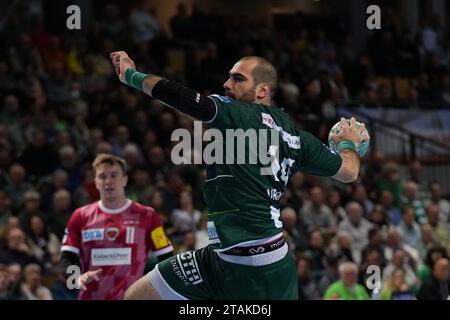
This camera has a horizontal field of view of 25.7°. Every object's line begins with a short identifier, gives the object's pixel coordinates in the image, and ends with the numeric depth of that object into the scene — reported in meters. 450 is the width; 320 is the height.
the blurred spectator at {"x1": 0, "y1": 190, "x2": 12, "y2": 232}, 12.66
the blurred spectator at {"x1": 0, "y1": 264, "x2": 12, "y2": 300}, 10.77
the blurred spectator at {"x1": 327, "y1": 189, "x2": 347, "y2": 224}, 15.07
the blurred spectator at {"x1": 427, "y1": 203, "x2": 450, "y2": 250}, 15.52
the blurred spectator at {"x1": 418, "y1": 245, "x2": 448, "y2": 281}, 13.56
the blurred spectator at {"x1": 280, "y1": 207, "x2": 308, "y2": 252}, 13.76
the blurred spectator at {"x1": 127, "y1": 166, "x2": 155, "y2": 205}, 13.55
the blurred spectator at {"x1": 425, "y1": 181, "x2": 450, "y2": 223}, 16.50
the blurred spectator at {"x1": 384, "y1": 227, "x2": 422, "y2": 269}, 14.20
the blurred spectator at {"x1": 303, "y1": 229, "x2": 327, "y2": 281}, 13.54
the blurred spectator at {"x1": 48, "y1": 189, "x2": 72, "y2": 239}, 12.71
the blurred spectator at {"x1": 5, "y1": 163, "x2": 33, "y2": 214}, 13.20
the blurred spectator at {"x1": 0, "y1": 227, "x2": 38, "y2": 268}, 11.84
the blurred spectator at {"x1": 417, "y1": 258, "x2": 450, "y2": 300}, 13.13
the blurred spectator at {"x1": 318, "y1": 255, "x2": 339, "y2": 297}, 13.16
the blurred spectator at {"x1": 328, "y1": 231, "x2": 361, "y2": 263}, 13.66
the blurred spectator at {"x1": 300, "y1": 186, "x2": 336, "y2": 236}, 14.73
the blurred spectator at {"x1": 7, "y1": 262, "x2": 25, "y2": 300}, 11.14
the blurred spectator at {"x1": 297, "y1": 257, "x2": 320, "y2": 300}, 12.88
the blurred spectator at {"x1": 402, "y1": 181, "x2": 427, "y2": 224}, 16.20
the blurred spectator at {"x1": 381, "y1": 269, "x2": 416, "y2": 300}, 12.75
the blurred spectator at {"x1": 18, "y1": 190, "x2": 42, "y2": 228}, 12.58
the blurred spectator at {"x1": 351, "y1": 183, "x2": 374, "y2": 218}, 15.74
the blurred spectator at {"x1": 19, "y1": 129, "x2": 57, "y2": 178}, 13.88
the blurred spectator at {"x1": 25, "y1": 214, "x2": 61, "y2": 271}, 12.27
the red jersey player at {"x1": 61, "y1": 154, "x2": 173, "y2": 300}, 8.60
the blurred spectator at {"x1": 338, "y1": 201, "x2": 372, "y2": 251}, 14.65
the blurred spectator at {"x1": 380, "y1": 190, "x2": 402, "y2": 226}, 15.71
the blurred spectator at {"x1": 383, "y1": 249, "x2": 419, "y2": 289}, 13.35
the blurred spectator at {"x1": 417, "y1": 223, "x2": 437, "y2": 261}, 15.04
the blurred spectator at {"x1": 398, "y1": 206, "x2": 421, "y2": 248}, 15.20
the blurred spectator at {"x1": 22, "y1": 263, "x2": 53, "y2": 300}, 11.26
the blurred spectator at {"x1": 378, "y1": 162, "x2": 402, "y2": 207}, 16.50
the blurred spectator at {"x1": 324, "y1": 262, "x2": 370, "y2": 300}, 12.12
